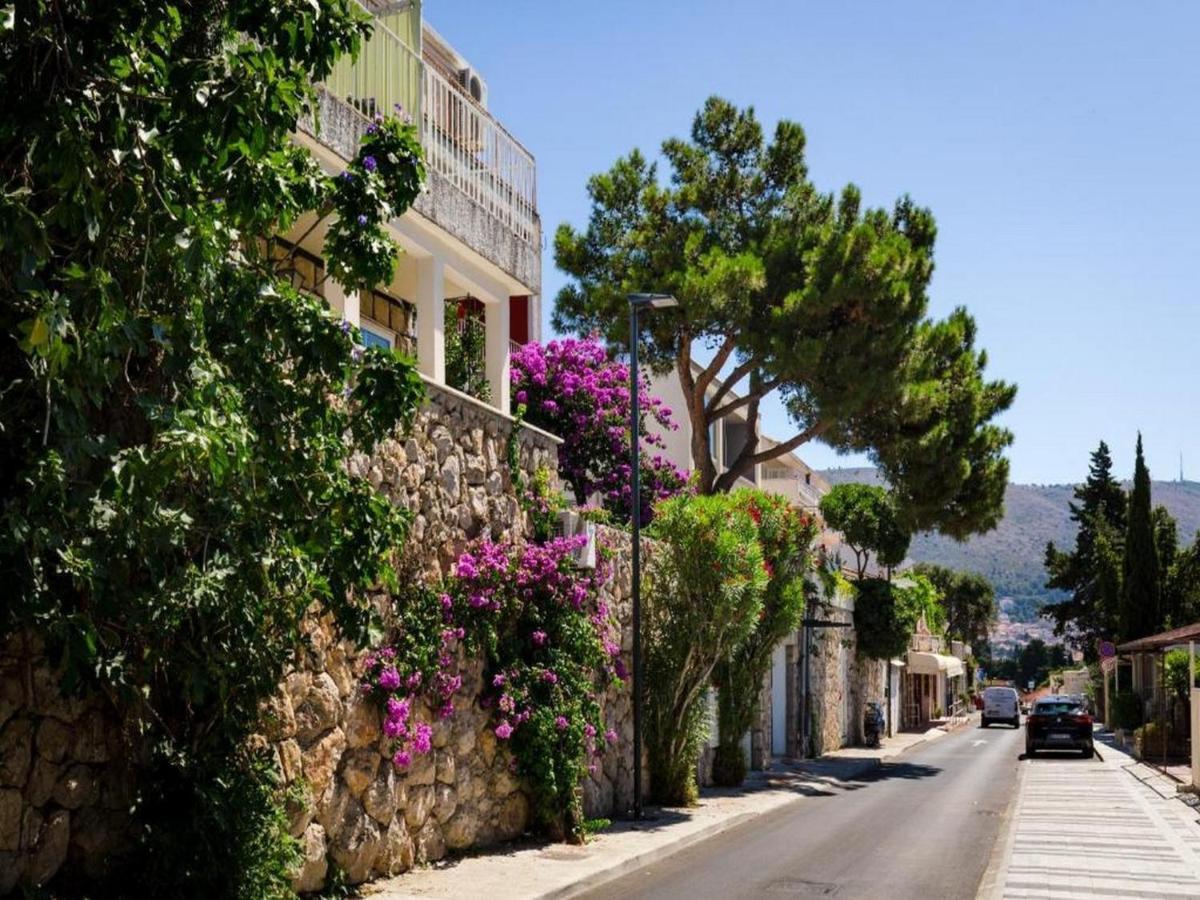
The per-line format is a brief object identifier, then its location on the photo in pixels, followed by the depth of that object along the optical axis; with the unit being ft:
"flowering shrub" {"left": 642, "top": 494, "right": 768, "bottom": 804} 66.95
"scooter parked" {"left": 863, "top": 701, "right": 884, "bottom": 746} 137.59
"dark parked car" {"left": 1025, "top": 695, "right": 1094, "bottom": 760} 121.29
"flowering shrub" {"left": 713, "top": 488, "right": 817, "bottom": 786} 75.31
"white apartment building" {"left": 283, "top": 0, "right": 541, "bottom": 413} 46.70
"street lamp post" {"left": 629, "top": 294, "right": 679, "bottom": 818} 61.72
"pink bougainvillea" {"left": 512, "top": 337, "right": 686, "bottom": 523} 84.07
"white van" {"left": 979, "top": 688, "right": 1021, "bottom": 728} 206.90
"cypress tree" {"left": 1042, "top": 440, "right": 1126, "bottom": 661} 244.42
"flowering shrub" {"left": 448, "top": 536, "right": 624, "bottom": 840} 49.11
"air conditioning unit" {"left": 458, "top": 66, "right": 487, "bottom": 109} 81.71
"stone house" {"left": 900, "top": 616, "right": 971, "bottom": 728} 194.18
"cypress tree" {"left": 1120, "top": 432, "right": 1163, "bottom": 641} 153.48
